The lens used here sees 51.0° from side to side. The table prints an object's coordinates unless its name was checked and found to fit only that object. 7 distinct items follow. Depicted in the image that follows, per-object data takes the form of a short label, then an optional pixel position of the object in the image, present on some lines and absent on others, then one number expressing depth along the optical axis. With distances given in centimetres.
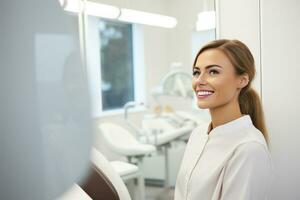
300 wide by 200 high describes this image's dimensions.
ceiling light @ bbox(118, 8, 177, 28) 201
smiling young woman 105
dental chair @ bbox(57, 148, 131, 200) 77
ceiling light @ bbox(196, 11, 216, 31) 191
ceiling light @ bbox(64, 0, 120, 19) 157
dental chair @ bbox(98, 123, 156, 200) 179
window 239
